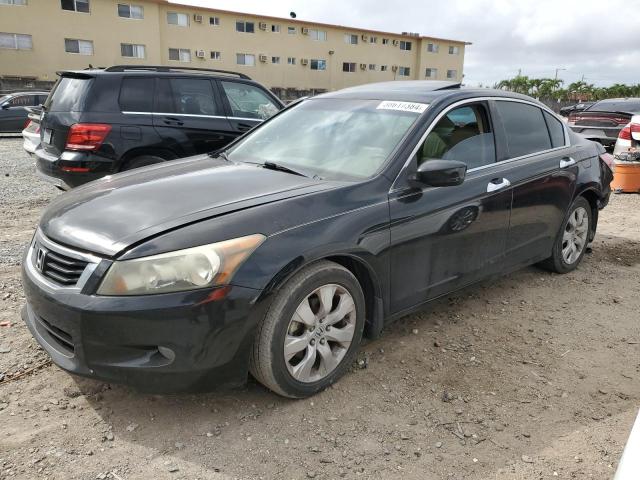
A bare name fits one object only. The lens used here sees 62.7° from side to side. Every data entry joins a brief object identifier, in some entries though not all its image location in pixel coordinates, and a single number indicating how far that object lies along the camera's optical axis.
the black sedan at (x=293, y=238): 2.36
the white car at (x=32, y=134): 7.90
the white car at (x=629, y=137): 8.64
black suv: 5.57
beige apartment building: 30.67
